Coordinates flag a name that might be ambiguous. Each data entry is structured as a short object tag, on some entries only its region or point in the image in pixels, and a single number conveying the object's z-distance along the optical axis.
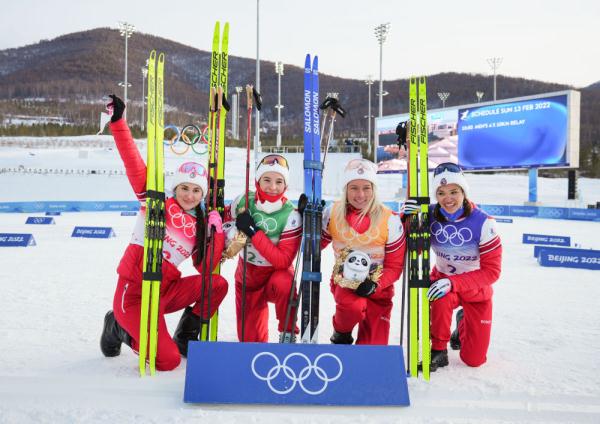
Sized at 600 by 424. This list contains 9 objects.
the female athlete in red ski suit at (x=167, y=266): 3.06
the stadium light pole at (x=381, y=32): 33.19
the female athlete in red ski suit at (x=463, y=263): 3.23
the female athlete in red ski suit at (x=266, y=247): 3.20
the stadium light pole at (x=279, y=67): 40.62
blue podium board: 2.53
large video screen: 20.34
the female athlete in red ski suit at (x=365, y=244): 3.24
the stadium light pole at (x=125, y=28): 37.75
